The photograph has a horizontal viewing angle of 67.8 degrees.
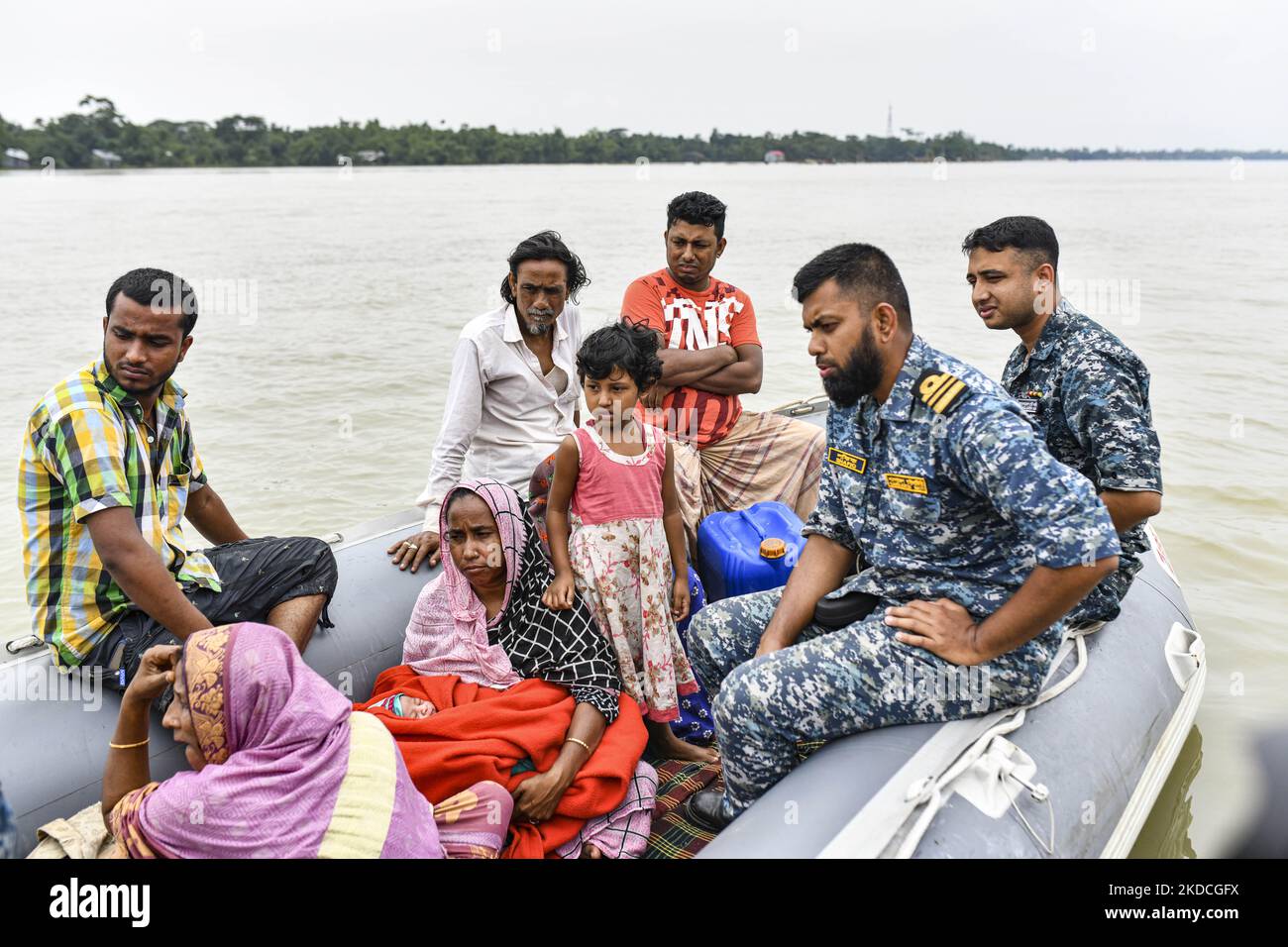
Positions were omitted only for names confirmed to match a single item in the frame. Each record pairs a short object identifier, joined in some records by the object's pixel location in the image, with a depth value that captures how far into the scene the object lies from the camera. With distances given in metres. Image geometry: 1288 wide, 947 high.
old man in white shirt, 3.03
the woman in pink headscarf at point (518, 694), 2.23
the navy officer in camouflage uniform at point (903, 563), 1.92
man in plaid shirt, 2.13
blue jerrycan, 2.89
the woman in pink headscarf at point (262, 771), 1.67
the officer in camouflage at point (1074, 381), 2.31
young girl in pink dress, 2.66
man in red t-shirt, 3.50
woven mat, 2.39
